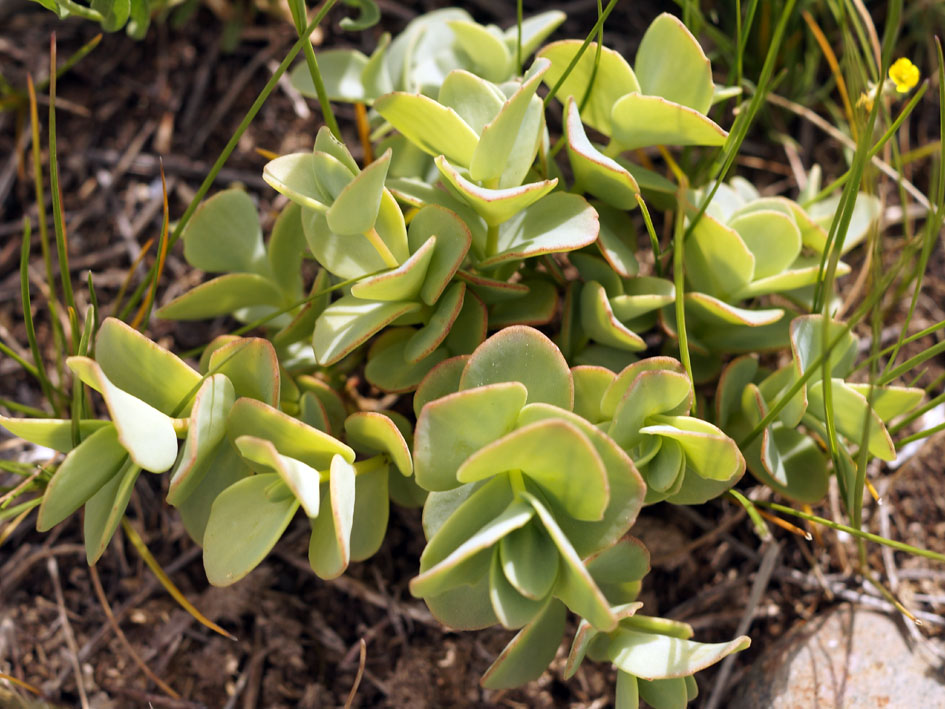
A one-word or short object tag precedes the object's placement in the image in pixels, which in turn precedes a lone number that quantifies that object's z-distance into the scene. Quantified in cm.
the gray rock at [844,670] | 39
